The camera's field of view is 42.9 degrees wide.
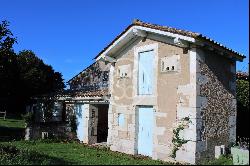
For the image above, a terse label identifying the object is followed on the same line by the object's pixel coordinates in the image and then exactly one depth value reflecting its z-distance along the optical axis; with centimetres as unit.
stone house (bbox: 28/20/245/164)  1278
